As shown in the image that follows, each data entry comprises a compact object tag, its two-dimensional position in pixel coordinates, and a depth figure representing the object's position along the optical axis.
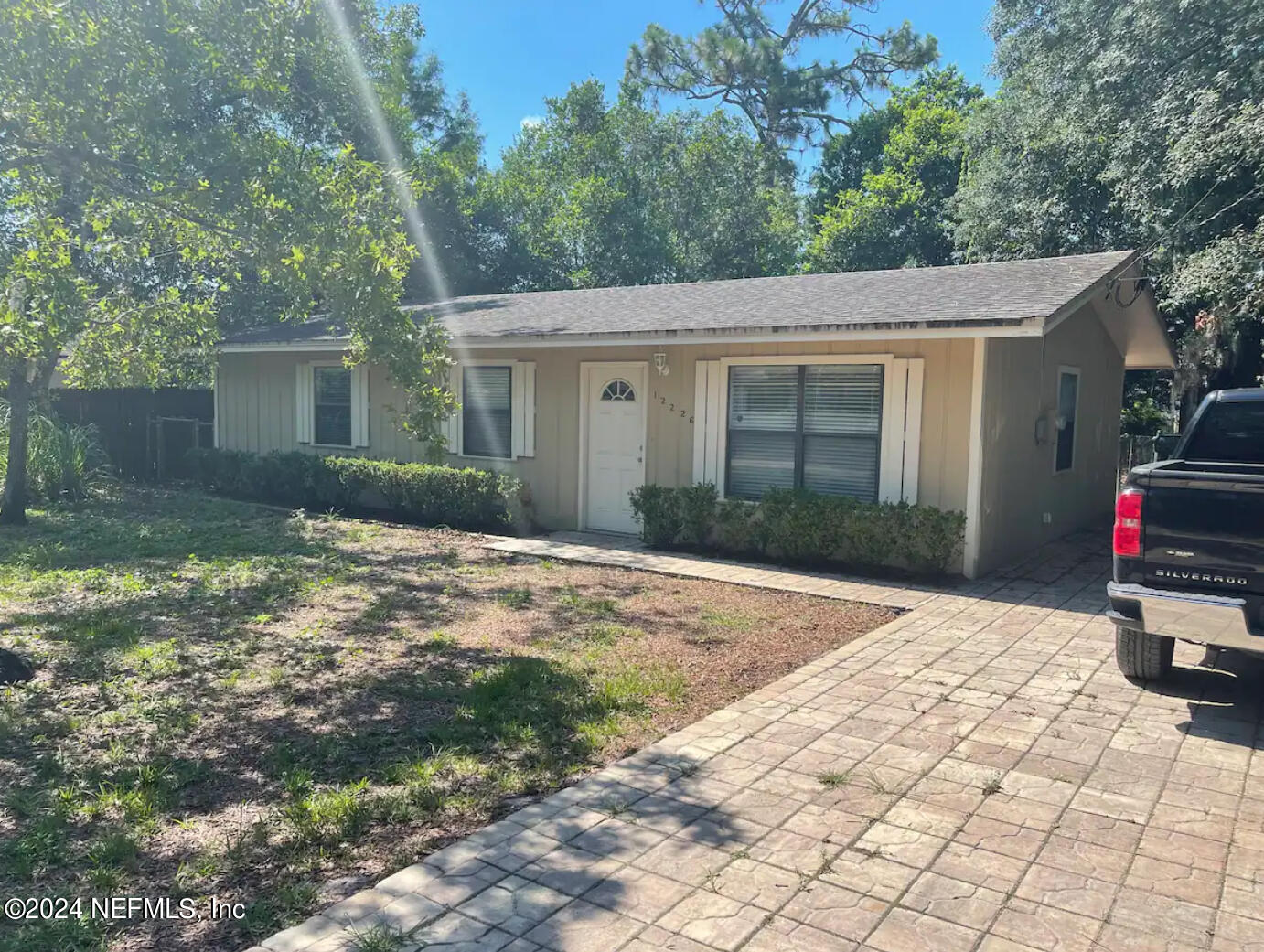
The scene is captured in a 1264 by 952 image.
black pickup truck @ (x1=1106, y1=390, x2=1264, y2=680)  4.44
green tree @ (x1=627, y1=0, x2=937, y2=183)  32.56
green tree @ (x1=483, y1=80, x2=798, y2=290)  27.41
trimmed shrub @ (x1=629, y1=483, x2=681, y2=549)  10.23
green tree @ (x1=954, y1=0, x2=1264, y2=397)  11.12
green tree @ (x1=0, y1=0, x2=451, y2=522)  5.81
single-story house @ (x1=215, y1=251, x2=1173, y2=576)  8.84
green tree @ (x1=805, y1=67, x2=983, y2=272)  25.67
